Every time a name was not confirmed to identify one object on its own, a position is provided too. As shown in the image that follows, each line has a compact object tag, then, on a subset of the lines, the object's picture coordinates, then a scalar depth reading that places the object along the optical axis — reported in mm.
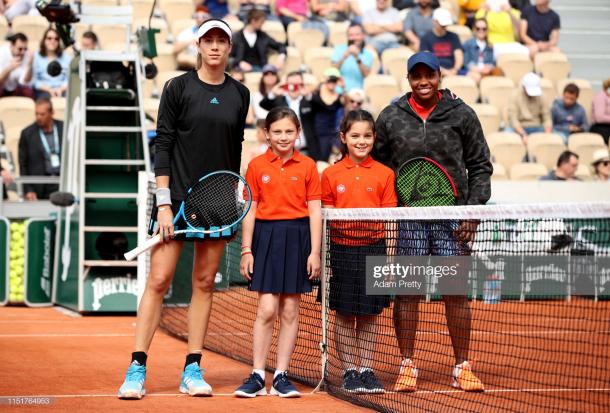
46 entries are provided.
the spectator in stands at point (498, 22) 20484
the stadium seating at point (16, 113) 15680
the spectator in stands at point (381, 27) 19594
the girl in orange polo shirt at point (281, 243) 7188
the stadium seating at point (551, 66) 20484
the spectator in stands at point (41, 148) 14258
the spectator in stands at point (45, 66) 16156
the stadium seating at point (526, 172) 16891
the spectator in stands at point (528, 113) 18516
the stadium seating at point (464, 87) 18516
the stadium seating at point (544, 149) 17734
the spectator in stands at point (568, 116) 18625
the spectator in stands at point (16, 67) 16016
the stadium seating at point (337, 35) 19391
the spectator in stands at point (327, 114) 16150
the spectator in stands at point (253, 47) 17531
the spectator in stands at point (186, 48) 17250
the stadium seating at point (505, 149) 17406
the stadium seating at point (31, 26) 17438
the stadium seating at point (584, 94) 19914
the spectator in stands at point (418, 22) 19734
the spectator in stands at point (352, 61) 17859
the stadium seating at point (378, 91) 17672
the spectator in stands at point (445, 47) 18562
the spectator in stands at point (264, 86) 16266
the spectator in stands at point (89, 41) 15769
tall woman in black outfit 6926
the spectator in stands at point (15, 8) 17906
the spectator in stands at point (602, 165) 16984
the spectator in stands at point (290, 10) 19422
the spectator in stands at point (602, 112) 18688
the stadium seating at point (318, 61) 18422
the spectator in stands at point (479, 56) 19469
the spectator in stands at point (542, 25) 21203
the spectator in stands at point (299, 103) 16078
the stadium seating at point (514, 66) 20031
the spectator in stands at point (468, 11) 21266
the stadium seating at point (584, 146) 18000
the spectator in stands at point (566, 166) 16156
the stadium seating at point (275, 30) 18516
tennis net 6809
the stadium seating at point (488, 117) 18156
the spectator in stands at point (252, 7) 18688
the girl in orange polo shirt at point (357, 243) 7355
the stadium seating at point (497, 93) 19125
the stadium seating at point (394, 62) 18953
